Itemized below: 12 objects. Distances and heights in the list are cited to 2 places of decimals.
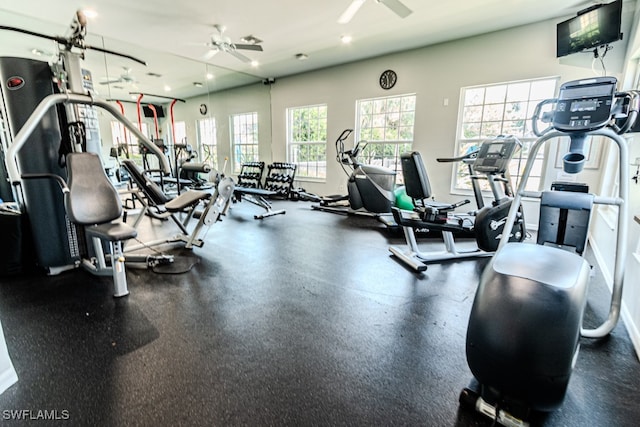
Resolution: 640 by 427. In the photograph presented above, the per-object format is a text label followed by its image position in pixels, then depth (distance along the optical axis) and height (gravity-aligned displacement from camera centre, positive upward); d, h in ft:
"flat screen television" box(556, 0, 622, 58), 9.95 +4.76
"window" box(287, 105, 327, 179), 22.93 +1.58
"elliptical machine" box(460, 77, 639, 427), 3.57 -1.95
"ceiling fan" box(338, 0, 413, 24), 10.29 +5.52
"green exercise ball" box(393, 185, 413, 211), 14.97 -2.17
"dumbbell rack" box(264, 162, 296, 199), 23.12 -1.58
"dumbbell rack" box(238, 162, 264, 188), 25.13 -1.37
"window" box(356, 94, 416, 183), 18.53 +2.06
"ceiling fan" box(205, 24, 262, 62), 14.66 +6.02
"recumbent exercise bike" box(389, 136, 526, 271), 8.57 -1.83
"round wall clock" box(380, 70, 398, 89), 18.34 +5.08
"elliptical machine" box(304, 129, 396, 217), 15.47 -1.52
